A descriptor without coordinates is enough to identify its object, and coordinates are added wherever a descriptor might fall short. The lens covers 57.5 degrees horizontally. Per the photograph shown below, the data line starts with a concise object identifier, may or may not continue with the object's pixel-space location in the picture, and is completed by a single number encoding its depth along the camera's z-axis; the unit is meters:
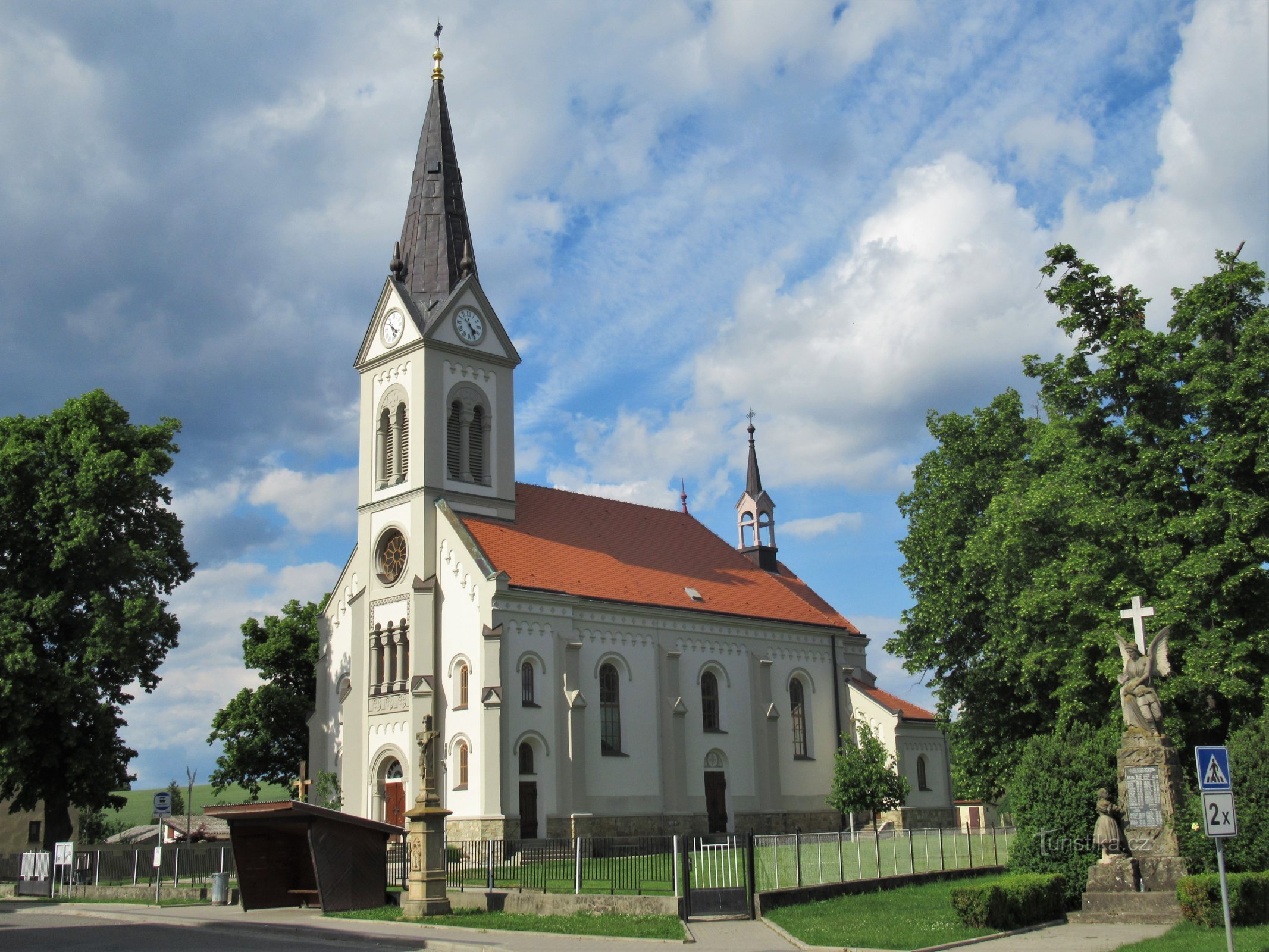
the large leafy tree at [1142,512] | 25.59
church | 36.44
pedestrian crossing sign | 13.95
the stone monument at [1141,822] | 19.34
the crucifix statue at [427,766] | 23.48
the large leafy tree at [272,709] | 43.00
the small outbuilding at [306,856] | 23.19
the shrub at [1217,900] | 17.73
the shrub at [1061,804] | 21.38
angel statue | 20.33
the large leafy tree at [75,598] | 32.59
